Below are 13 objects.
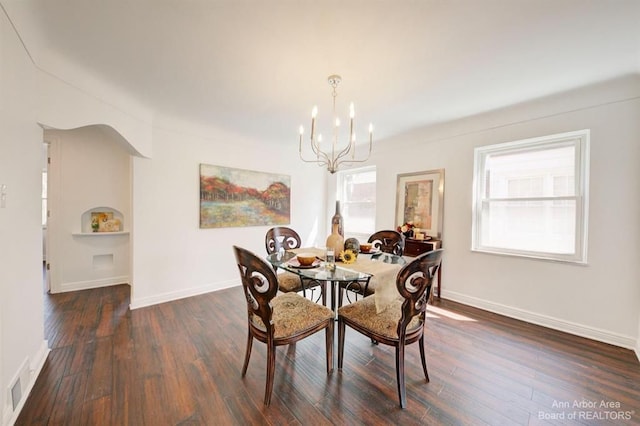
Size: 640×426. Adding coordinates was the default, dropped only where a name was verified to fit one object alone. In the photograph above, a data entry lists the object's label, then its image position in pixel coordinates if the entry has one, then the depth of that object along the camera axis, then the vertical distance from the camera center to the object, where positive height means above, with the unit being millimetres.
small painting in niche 3820 -240
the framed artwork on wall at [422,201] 3514 +176
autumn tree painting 3662 +199
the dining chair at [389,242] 2844 -368
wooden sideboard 3286 -487
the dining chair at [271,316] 1512 -770
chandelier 2174 +1192
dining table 1722 -462
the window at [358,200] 4648 +224
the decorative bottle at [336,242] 2246 -293
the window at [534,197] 2533 +190
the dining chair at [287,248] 2539 -483
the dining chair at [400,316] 1515 -770
